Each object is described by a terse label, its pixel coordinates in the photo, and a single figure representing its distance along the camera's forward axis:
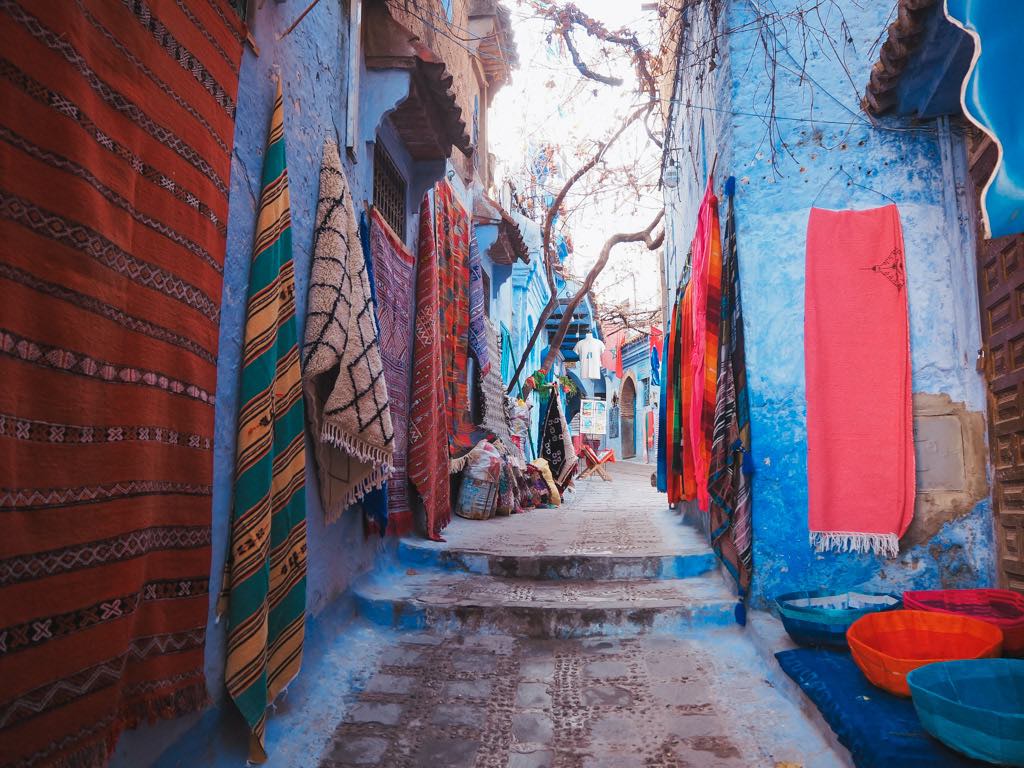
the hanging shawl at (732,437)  3.63
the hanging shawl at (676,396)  5.64
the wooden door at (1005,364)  3.08
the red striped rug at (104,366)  1.30
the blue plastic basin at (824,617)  2.90
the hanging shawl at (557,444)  10.70
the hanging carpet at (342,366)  2.89
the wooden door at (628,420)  28.88
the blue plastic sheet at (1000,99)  1.58
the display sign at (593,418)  20.16
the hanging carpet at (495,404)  7.66
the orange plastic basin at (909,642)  2.32
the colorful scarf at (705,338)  4.12
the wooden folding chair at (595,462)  15.32
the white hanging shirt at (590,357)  17.78
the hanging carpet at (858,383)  3.49
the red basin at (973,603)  2.87
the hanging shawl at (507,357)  10.34
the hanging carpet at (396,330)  4.29
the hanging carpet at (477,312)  7.24
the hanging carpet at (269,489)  2.26
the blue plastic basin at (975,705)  1.77
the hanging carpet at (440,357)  5.07
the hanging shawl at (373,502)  3.87
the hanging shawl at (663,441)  6.95
